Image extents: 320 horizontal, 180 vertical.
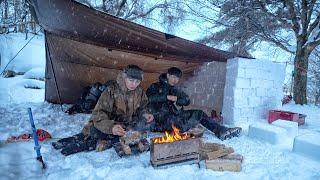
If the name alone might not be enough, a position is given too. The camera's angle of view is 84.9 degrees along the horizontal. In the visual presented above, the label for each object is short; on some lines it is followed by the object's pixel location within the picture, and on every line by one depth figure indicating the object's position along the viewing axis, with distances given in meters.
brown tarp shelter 2.29
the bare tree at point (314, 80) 8.81
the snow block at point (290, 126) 2.46
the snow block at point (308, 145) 1.97
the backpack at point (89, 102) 3.54
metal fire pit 1.71
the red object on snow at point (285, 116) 2.99
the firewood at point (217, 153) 1.77
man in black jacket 2.57
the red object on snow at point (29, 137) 2.26
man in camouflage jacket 1.99
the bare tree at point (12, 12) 4.90
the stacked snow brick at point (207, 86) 3.35
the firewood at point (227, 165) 1.72
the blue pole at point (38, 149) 1.74
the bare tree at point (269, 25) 5.16
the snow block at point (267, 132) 2.29
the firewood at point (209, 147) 1.90
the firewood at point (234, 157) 1.74
